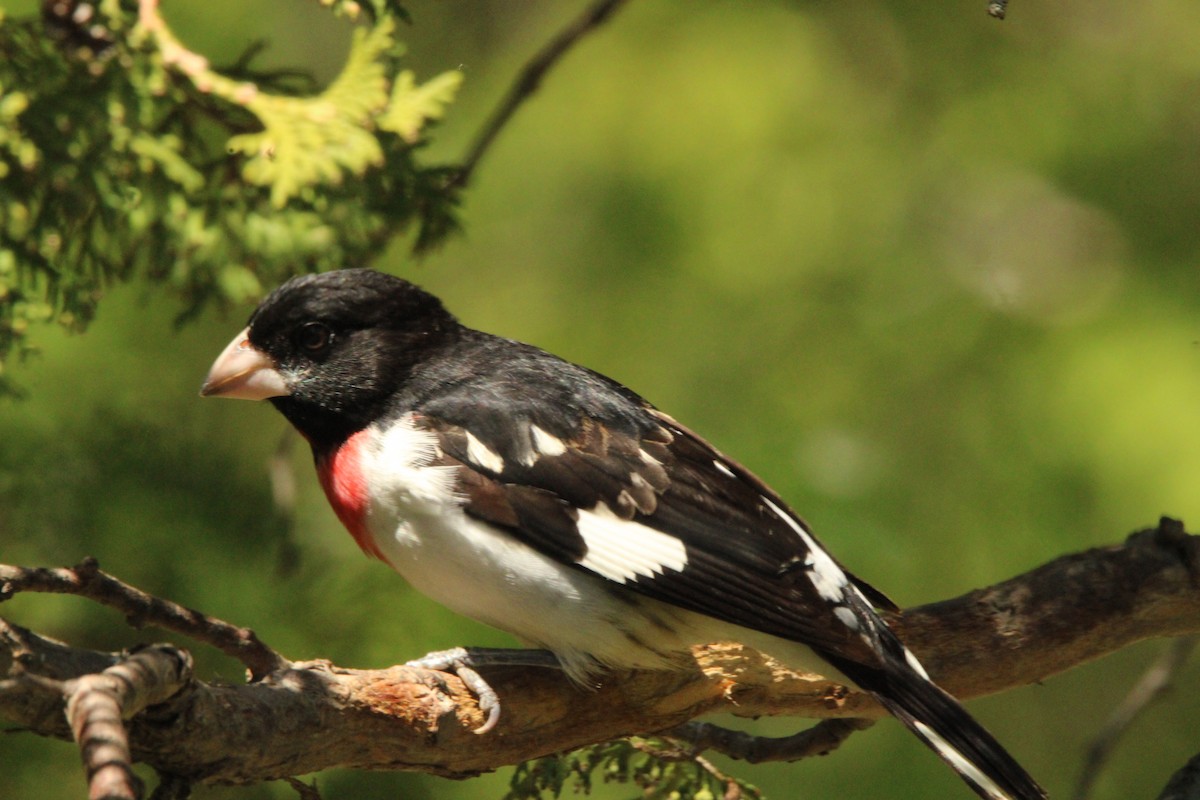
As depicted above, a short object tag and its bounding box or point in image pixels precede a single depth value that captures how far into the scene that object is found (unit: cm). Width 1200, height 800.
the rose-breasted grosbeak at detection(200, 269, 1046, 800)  489
